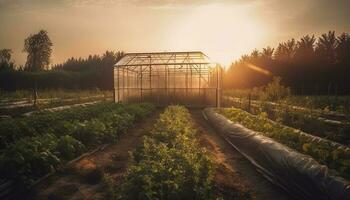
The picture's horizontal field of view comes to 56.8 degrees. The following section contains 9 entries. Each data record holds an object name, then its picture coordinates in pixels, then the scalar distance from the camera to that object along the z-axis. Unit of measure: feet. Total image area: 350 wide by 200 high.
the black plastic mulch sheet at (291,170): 14.58
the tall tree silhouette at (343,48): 107.15
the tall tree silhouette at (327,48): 113.70
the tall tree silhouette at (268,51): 152.74
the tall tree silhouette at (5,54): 217.11
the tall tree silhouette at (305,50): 115.96
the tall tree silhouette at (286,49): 135.46
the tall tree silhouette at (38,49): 201.16
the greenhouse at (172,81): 69.82
